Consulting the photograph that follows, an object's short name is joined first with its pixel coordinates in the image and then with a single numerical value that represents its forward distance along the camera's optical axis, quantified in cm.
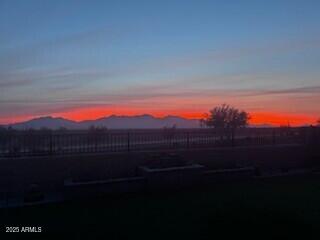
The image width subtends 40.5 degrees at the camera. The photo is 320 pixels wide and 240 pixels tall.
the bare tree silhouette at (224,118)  3772
